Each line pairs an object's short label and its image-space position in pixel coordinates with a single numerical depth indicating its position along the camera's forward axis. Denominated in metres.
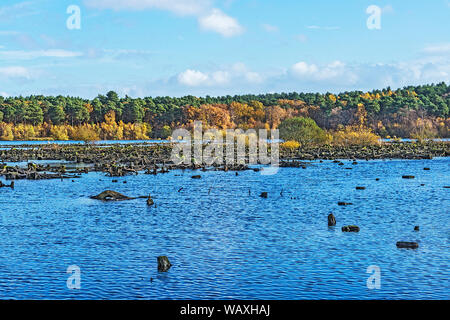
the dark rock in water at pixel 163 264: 23.44
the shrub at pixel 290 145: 119.75
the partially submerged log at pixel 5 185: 54.03
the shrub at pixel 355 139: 135.25
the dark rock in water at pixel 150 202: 42.72
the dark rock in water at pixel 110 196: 45.44
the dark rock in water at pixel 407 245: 27.73
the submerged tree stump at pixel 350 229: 32.06
